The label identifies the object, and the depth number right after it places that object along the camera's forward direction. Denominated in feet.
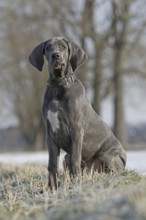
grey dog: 24.94
